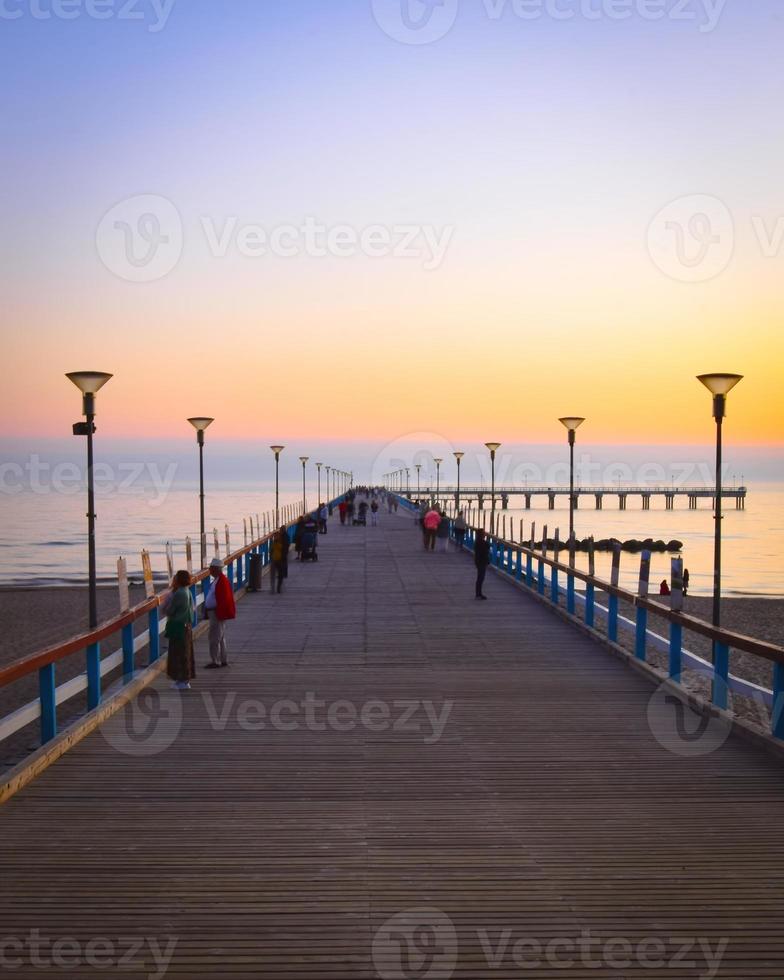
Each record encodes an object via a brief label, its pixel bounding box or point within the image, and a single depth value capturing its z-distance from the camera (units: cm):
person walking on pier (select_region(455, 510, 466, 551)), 3341
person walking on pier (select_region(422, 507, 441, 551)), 3256
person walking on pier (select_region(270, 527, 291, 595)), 2073
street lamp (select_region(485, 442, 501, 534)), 3541
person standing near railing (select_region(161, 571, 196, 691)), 1112
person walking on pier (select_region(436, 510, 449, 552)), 3300
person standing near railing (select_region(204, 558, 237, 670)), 1221
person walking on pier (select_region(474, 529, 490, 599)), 2009
